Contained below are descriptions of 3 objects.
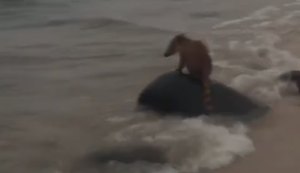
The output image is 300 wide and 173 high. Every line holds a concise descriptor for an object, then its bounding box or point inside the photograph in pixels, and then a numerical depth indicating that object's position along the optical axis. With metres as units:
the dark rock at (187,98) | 6.32
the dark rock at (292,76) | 7.39
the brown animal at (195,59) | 6.49
